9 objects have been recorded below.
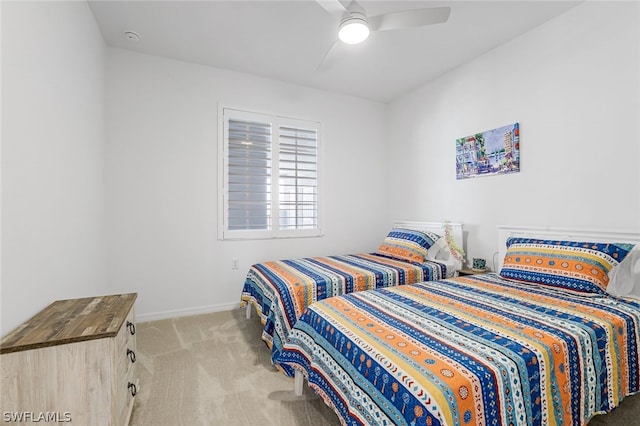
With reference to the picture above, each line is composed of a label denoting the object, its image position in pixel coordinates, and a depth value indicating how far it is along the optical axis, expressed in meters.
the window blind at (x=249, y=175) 3.47
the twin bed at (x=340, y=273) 2.24
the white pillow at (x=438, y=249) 3.35
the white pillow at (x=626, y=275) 2.00
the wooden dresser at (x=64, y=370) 1.11
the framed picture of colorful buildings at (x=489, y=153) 2.81
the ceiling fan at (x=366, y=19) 1.93
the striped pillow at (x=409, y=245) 3.15
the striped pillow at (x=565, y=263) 1.94
